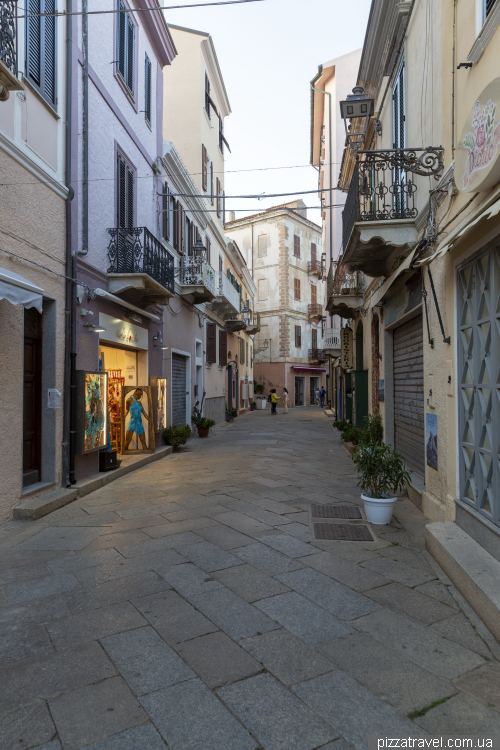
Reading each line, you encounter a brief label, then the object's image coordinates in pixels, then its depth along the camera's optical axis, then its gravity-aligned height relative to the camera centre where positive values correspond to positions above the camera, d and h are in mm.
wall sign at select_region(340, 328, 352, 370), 15820 +1274
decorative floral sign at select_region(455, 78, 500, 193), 3514 +1880
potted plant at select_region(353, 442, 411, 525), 5445 -1051
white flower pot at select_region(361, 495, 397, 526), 5434 -1368
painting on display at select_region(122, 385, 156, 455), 10461 -724
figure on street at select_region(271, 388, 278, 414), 27594 -839
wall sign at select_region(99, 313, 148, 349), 8797 +1085
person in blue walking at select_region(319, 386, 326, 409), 36275 -762
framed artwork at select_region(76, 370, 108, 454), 7254 -368
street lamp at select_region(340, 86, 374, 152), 8609 +4949
